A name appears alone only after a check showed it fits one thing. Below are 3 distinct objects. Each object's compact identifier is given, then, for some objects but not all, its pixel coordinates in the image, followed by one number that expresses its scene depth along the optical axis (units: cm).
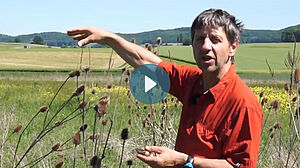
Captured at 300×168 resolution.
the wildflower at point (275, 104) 338
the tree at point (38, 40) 10169
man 204
